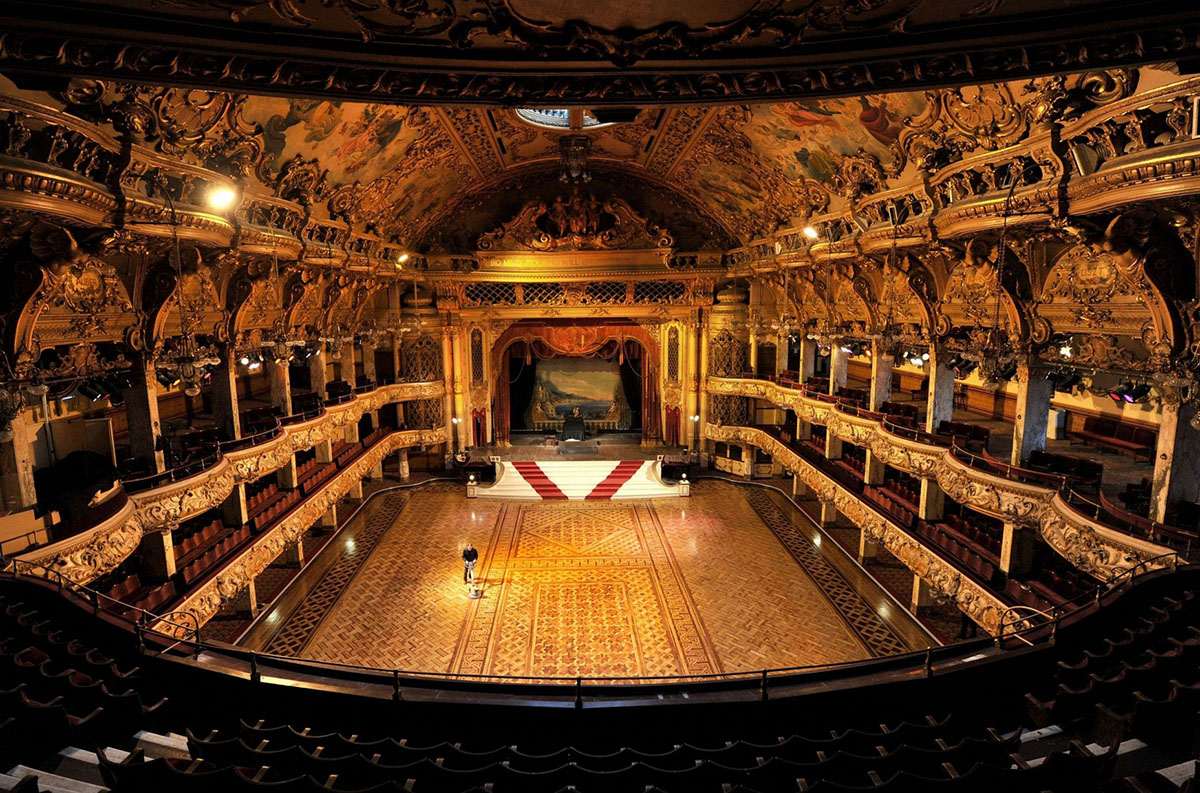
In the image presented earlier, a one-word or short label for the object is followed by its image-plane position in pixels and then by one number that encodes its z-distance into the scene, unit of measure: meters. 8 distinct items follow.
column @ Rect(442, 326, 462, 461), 20.78
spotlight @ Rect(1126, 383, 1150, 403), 8.00
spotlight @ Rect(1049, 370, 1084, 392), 9.11
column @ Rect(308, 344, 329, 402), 16.38
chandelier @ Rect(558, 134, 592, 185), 16.23
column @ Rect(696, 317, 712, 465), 20.98
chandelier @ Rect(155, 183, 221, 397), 7.84
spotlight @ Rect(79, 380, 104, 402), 8.59
